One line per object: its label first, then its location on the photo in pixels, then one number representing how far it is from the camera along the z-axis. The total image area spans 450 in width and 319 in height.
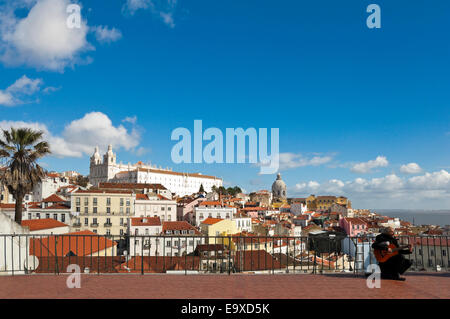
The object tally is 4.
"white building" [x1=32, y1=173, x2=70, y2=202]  80.12
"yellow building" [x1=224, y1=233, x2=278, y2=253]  36.36
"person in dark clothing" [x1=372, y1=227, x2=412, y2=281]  7.85
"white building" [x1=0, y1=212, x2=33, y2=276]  10.07
